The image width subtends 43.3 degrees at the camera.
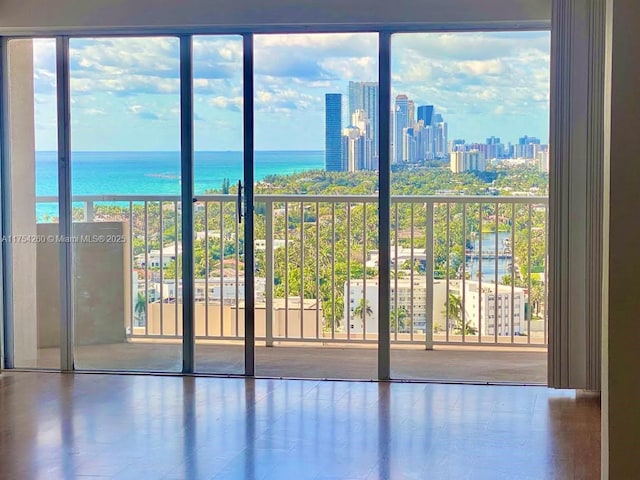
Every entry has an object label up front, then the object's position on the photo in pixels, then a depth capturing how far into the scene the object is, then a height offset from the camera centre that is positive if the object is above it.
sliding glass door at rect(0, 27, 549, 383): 4.71 +0.14
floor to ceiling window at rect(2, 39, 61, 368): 4.98 +0.10
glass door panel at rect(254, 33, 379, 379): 4.79 +0.09
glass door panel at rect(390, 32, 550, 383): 4.66 +0.09
